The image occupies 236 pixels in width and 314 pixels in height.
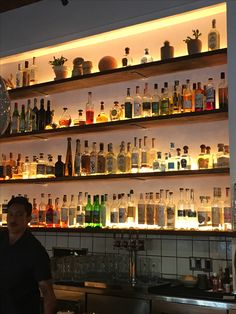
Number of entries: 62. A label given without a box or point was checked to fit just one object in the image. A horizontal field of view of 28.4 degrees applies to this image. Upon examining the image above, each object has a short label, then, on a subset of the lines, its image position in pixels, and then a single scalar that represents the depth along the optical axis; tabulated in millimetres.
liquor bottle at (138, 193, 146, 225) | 3619
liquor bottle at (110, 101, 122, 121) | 3850
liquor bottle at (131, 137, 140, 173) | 3672
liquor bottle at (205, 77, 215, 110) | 3383
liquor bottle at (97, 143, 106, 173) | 3854
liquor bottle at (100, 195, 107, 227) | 3845
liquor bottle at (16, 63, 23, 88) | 4559
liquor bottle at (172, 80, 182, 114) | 3547
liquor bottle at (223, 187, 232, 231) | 3204
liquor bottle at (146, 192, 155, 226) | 3576
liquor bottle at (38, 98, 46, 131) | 4301
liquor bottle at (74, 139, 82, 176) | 3968
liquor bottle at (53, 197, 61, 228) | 4094
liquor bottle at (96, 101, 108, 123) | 3949
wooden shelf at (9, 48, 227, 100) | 3402
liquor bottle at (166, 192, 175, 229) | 3479
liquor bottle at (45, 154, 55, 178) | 4187
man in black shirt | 2686
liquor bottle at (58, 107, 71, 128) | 4156
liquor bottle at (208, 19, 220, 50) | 3432
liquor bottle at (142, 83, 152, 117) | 3690
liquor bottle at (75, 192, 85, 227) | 3937
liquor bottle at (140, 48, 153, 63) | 3770
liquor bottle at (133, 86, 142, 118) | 3732
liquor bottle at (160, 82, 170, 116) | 3570
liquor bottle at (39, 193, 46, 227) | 4193
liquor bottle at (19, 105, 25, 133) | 4367
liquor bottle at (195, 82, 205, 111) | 3406
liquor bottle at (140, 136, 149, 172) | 3654
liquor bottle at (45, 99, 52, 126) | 4304
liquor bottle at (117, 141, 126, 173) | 3750
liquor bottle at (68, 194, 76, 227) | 4023
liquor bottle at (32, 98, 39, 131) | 4312
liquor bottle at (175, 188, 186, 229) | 3486
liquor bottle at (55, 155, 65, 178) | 4105
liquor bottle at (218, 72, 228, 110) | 3282
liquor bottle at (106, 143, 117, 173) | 3801
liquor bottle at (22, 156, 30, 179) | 4336
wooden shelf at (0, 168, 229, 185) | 3230
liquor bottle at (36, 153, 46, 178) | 4219
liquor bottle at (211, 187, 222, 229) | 3279
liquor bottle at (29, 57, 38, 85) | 4491
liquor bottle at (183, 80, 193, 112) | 3459
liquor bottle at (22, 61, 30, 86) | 4480
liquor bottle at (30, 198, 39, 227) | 4223
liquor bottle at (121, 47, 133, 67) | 3818
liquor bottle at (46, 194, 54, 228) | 4131
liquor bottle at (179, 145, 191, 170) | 3502
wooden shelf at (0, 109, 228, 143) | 3338
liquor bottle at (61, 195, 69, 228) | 4050
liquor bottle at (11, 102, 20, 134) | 4402
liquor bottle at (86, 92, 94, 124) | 4004
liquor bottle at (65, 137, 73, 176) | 4127
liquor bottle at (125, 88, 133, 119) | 3752
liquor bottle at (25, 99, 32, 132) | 4344
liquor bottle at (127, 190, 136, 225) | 3725
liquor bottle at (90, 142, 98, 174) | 3873
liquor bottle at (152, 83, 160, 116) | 3623
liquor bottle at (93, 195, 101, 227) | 3842
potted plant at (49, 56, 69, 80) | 4184
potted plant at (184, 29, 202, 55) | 3484
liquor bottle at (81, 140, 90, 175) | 3936
